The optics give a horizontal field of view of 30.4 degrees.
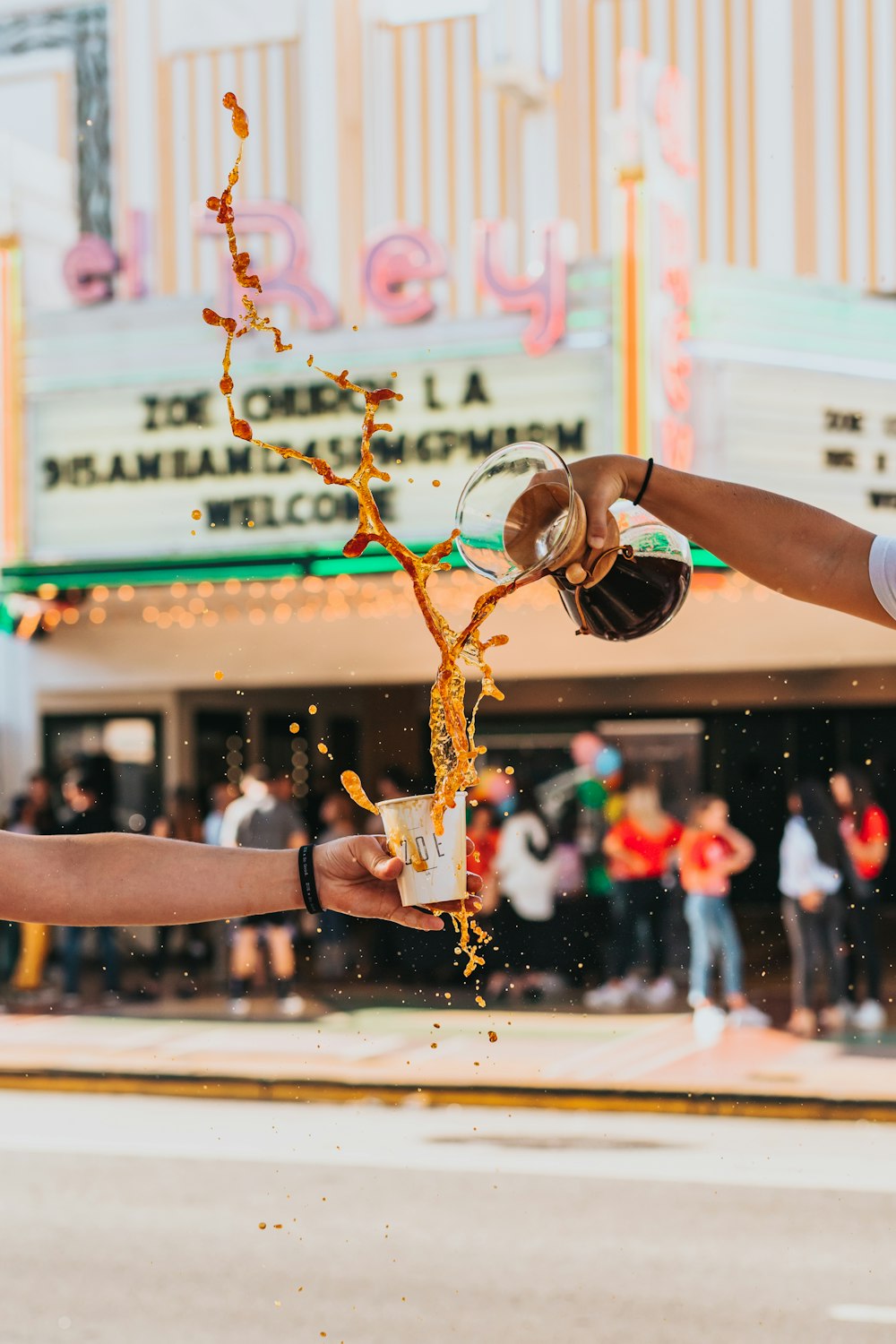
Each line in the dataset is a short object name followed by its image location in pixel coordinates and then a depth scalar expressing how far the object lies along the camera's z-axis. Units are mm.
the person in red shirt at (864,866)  9805
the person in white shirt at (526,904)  10891
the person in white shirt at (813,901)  9641
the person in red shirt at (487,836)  11117
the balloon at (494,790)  11922
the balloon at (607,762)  12602
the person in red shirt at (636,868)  10789
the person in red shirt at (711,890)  9781
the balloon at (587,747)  12883
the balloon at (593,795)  12773
